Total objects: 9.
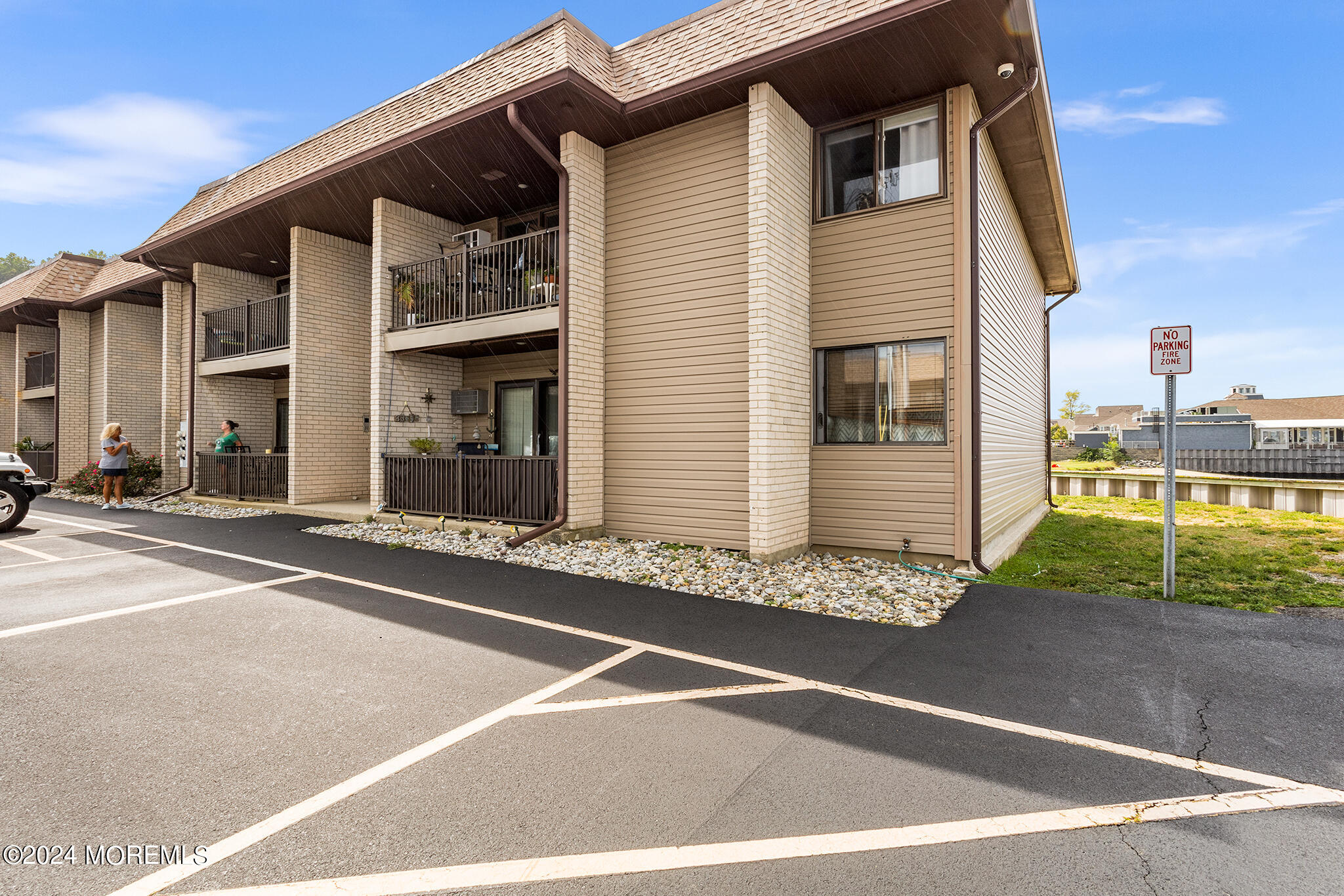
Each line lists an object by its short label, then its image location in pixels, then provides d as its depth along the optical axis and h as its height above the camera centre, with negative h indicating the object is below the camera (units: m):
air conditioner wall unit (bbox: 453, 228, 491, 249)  11.50 +4.10
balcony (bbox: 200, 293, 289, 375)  13.27 +2.65
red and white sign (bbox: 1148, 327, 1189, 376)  6.46 +1.07
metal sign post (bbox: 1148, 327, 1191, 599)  6.25 +0.72
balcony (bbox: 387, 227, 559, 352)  9.47 +2.69
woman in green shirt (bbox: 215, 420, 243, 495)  13.61 -0.01
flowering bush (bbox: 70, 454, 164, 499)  14.98 -0.81
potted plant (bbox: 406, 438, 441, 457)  10.68 +0.01
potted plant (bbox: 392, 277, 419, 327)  10.93 +2.76
